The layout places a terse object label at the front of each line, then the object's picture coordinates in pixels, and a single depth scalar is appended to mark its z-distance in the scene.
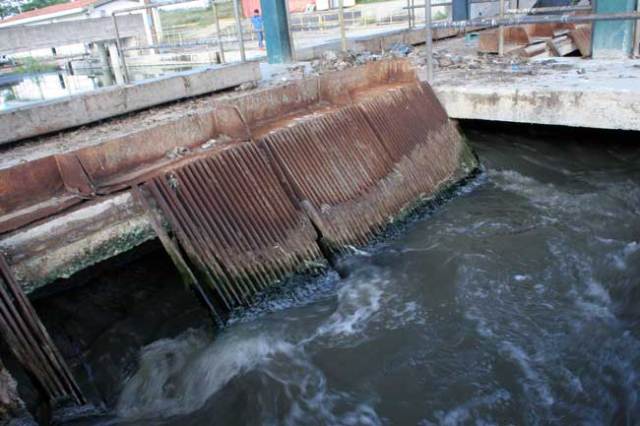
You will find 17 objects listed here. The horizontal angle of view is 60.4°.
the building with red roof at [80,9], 26.89
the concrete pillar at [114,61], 17.97
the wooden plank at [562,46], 9.38
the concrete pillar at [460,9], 12.76
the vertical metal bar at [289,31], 9.68
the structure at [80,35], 10.75
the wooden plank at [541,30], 9.69
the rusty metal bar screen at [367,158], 5.31
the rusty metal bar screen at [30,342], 3.42
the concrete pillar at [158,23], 20.84
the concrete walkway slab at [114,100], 5.61
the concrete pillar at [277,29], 9.66
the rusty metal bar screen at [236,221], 4.38
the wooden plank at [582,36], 9.77
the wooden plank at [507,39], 8.92
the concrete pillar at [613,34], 7.62
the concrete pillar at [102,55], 17.30
